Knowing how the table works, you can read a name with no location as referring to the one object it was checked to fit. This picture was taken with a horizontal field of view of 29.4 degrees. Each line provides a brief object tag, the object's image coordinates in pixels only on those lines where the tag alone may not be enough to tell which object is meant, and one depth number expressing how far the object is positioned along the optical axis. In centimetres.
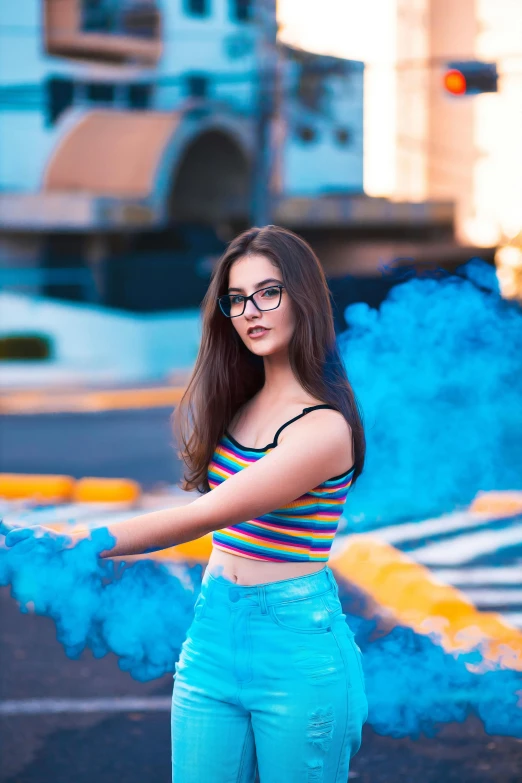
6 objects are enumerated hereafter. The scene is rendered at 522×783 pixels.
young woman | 204
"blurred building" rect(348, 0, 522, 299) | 4247
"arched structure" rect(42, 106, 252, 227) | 2219
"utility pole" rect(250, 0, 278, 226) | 1902
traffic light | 1552
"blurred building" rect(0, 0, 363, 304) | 2194
